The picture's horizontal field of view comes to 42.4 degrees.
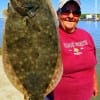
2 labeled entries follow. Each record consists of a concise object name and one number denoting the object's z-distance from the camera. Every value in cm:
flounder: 96
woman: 139
